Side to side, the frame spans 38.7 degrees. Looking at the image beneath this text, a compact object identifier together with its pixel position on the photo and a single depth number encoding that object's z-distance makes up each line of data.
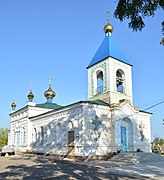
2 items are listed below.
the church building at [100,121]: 17.45
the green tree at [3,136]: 43.35
